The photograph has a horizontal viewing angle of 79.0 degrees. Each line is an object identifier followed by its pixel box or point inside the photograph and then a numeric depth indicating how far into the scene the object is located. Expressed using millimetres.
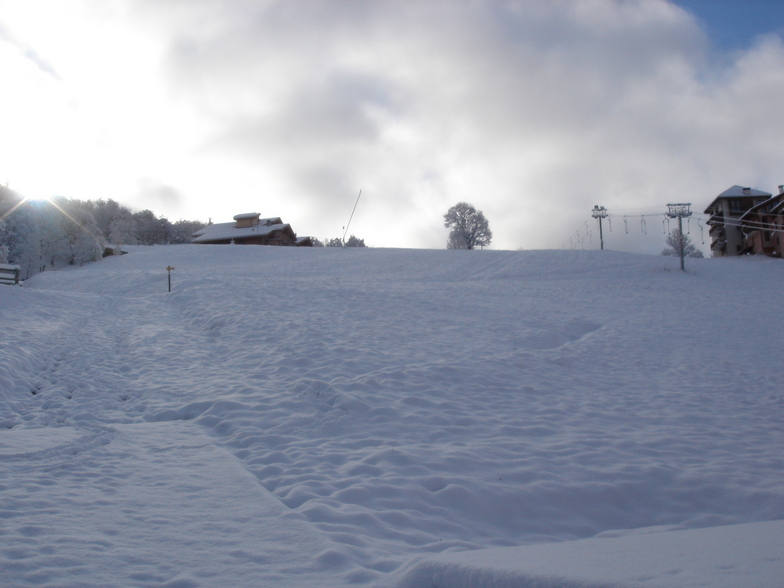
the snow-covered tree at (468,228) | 87938
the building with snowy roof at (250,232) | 72750
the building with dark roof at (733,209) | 73875
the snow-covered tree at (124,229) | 87375
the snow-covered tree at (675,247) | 94494
